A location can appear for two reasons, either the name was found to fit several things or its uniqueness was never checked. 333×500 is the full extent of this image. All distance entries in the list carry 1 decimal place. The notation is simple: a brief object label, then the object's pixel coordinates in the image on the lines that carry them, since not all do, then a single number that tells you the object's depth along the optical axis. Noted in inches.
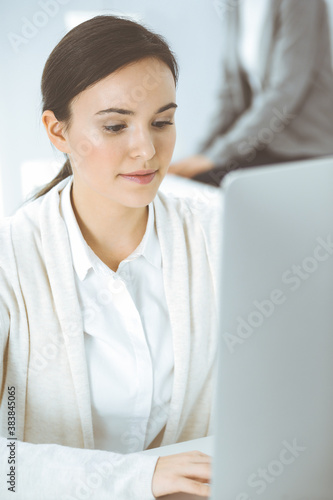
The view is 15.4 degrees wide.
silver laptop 37.6
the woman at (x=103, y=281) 55.4
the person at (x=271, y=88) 126.3
